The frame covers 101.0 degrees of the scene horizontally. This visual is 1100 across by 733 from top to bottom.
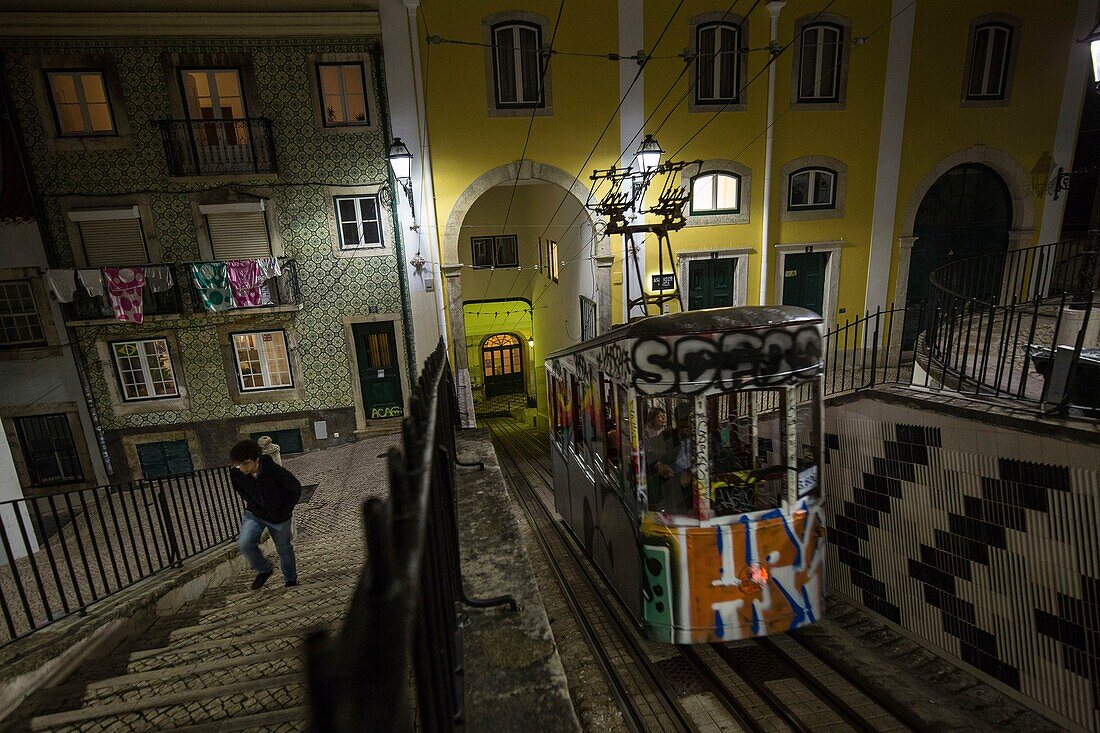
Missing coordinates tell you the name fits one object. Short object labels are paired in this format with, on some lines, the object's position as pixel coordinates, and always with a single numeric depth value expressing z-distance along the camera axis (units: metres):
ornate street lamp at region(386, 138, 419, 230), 9.34
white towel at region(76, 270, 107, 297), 10.09
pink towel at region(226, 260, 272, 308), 10.62
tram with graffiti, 3.82
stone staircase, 2.42
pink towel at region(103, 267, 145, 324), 10.20
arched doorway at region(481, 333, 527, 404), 25.61
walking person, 4.46
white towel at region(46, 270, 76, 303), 9.93
